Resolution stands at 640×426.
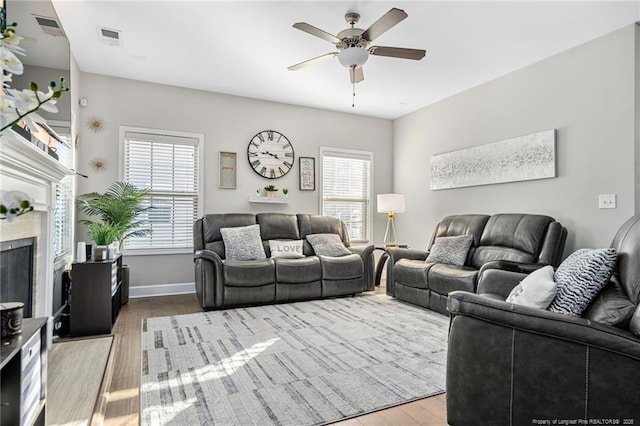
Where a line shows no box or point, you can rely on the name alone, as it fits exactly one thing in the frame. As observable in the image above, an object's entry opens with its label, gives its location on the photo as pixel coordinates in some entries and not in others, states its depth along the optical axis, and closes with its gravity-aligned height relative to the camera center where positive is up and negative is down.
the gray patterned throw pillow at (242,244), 4.31 -0.35
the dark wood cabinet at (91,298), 3.09 -0.73
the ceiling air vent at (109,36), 3.40 +1.74
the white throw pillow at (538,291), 1.72 -0.37
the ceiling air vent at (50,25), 2.44 +1.39
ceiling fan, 2.89 +1.43
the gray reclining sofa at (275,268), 3.92 -0.63
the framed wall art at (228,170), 5.09 +0.64
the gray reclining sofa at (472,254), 3.51 -0.41
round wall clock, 5.31 +0.92
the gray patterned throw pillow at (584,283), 1.66 -0.31
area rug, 1.92 -1.03
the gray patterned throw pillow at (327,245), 4.79 -0.40
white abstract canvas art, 3.92 +0.66
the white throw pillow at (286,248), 4.51 -0.43
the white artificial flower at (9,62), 0.93 +0.40
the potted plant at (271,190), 5.32 +0.37
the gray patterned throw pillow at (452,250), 4.05 -0.40
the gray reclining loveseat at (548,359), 1.32 -0.57
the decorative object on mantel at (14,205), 0.87 +0.02
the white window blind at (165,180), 4.63 +0.46
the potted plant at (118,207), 3.95 +0.08
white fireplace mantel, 1.68 +0.17
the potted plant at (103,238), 3.29 -0.24
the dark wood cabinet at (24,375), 1.27 -0.62
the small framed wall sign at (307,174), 5.68 +0.66
